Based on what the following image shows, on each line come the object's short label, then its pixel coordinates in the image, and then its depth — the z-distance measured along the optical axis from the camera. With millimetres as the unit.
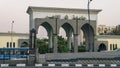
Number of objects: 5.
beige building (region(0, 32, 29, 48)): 79438
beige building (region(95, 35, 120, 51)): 82662
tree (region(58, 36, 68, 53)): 69600
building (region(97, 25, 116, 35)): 149625
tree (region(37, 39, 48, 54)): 67375
